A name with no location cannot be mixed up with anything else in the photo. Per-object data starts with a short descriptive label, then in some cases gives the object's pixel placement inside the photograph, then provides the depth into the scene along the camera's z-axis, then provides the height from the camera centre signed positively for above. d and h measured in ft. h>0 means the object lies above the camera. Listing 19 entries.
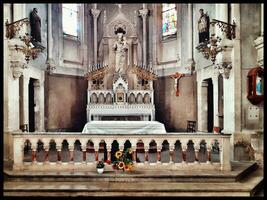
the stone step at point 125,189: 18.45 -5.75
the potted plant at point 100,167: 20.53 -4.75
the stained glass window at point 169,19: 45.44 +12.46
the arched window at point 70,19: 44.47 +12.42
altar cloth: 28.58 -2.79
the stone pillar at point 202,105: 38.22 -0.97
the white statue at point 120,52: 42.70 +6.82
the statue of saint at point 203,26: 34.83 +8.64
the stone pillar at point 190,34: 40.22 +8.85
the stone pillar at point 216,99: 33.68 -0.12
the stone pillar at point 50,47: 39.24 +7.09
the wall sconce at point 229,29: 25.88 +6.07
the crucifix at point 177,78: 39.99 +2.79
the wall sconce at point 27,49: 25.19 +4.49
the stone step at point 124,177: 20.15 -5.37
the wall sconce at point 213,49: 26.25 +4.55
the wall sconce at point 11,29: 24.95 +6.01
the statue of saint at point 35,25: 32.96 +8.46
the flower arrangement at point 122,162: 21.08 -4.60
